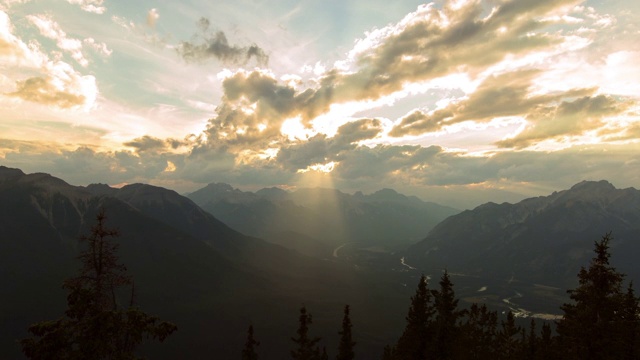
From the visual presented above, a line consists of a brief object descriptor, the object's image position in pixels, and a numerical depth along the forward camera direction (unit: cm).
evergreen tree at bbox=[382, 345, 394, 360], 6888
